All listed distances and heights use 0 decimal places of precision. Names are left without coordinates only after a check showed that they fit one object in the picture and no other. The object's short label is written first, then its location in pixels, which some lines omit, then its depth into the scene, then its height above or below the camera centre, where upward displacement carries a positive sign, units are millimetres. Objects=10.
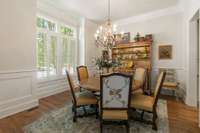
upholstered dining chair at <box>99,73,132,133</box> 1392 -483
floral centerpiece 2176 +58
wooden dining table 1710 -385
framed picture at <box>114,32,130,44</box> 3790 +1087
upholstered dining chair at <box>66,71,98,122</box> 1758 -672
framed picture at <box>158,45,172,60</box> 3218 +456
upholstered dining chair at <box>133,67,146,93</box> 2064 -282
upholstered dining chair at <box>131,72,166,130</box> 1558 -673
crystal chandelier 2424 +799
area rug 1590 -1087
